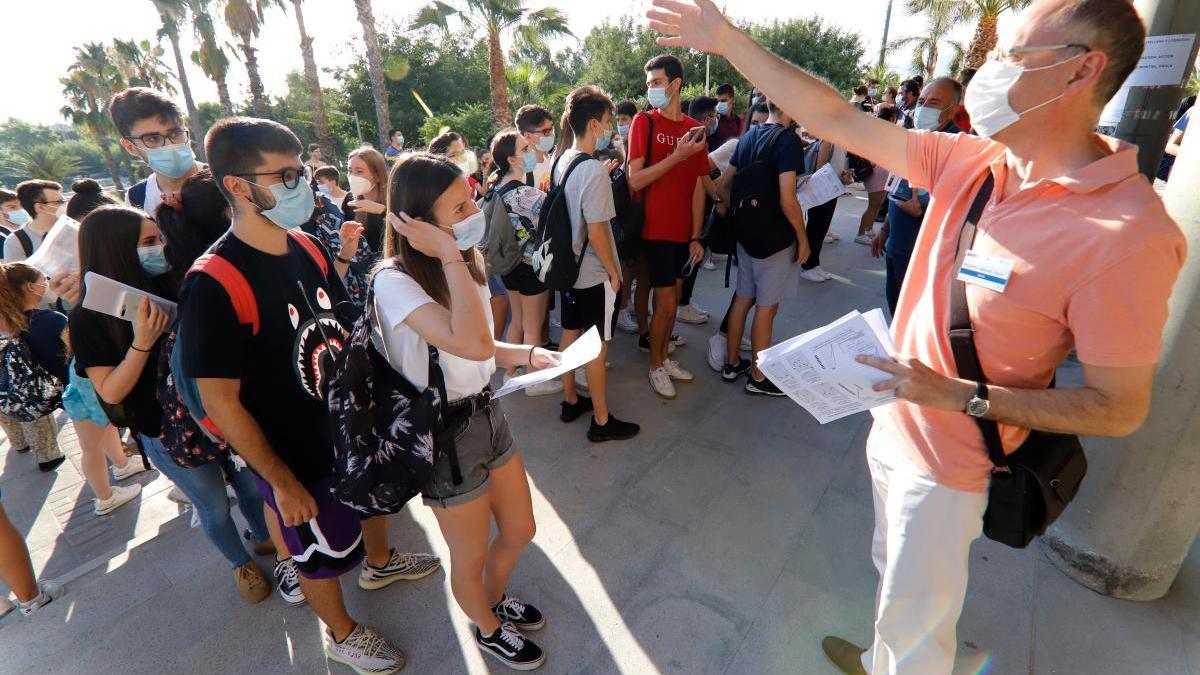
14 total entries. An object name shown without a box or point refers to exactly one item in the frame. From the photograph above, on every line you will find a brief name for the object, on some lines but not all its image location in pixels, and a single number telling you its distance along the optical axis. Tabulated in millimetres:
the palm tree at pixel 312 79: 16031
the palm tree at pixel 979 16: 16047
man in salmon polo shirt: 1120
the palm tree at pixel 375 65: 14051
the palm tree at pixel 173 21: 17500
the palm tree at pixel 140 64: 23625
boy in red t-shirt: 3732
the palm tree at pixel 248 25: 16188
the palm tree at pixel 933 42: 19962
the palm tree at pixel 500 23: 14312
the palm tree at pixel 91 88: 24375
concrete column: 1966
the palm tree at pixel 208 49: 17719
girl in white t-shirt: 1645
